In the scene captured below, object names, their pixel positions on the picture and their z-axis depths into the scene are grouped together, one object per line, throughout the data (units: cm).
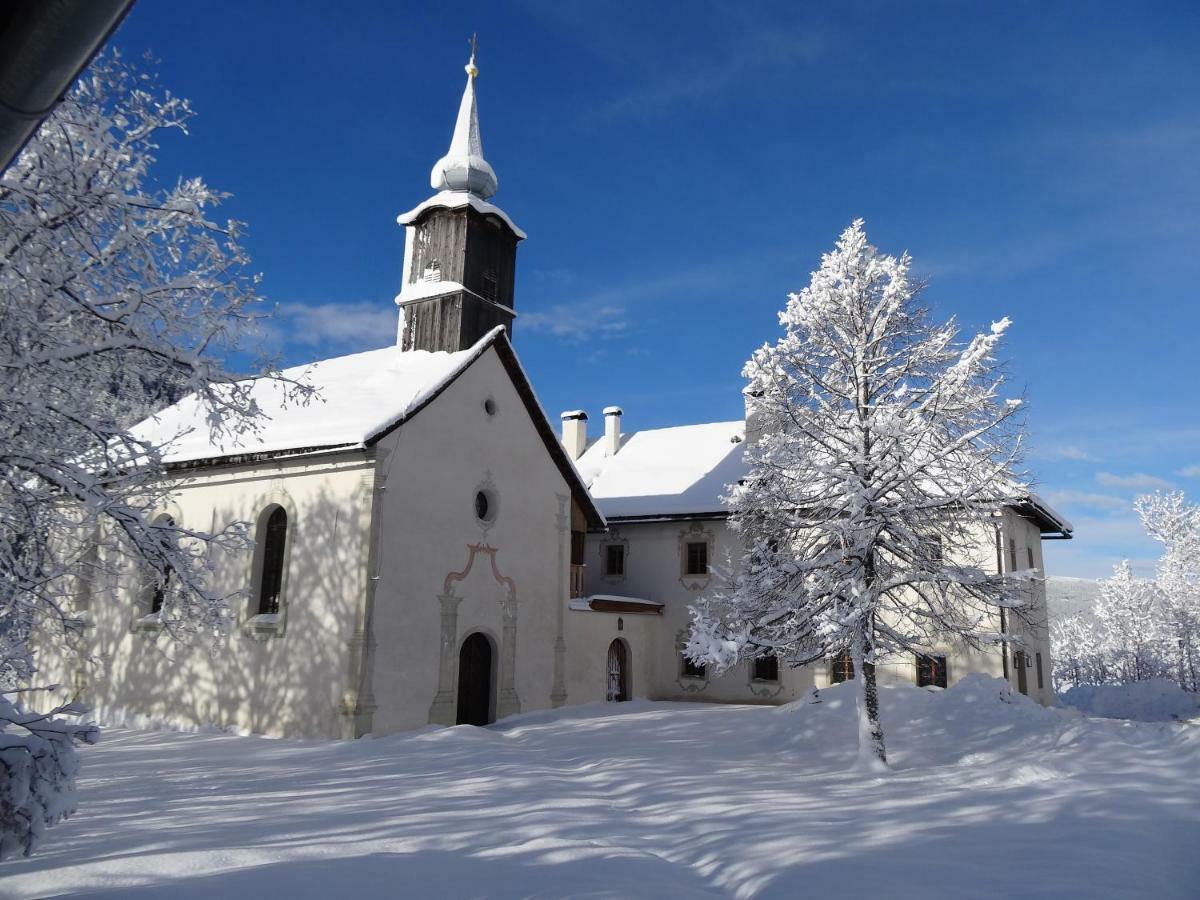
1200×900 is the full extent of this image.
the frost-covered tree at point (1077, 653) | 5506
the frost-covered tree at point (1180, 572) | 4156
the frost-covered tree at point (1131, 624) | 4475
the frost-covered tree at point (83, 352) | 602
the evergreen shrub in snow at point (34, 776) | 555
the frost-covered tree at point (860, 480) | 1390
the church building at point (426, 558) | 1672
